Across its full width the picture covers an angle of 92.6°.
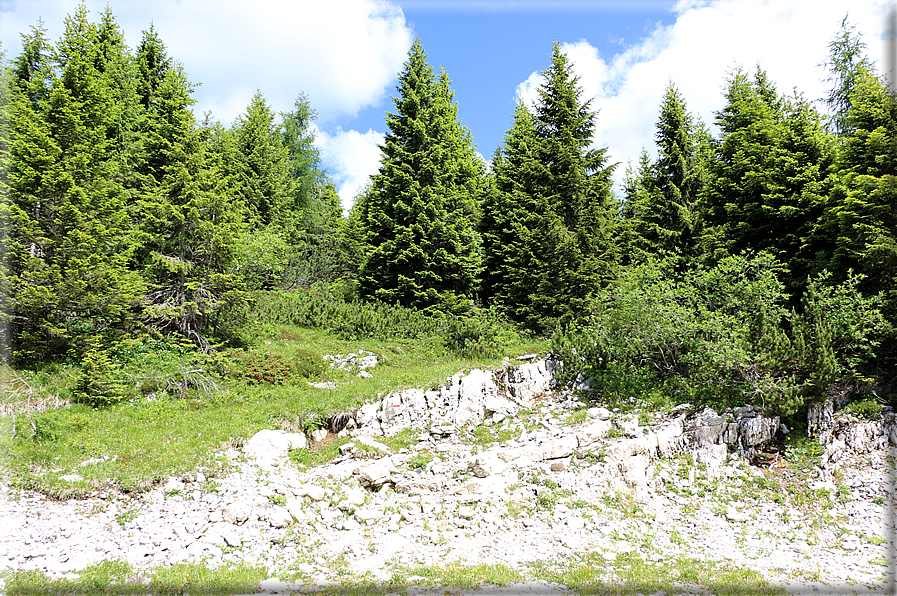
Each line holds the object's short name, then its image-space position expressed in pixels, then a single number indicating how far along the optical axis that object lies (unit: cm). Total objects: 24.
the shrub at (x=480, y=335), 1767
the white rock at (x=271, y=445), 1073
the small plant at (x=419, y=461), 1090
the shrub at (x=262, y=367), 1481
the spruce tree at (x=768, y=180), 1562
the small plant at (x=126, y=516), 794
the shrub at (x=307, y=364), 1559
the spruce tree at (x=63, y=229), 1279
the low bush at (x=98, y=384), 1191
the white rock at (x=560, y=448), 1125
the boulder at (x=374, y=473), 1010
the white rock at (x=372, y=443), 1173
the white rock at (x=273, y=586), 641
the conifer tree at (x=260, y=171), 2792
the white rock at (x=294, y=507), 871
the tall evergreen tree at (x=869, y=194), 1227
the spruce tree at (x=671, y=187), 2052
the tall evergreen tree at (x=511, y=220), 2134
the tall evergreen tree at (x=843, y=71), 1838
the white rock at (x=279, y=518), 837
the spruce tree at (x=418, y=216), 2195
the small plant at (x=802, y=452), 1114
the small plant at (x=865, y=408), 1173
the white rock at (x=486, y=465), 1050
